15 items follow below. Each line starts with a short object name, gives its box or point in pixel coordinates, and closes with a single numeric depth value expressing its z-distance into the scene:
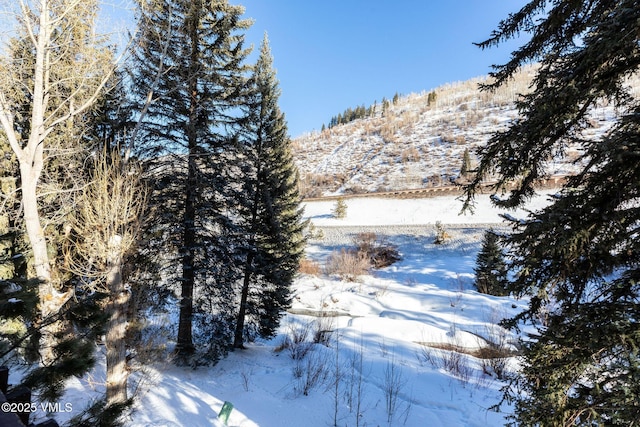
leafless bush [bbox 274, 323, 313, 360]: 7.59
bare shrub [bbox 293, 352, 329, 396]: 5.76
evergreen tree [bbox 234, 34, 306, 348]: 8.91
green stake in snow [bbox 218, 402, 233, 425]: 4.26
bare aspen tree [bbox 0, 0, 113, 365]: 5.17
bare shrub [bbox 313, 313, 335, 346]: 8.49
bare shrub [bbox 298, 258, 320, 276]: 18.45
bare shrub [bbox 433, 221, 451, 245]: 19.91
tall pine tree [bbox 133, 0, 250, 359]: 7.21
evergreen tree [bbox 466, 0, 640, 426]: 1.81
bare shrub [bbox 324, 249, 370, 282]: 17.67
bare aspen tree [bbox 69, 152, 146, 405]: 4.97
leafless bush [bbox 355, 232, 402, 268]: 19.73
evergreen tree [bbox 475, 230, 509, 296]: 13.32
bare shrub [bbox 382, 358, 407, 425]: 4.66
